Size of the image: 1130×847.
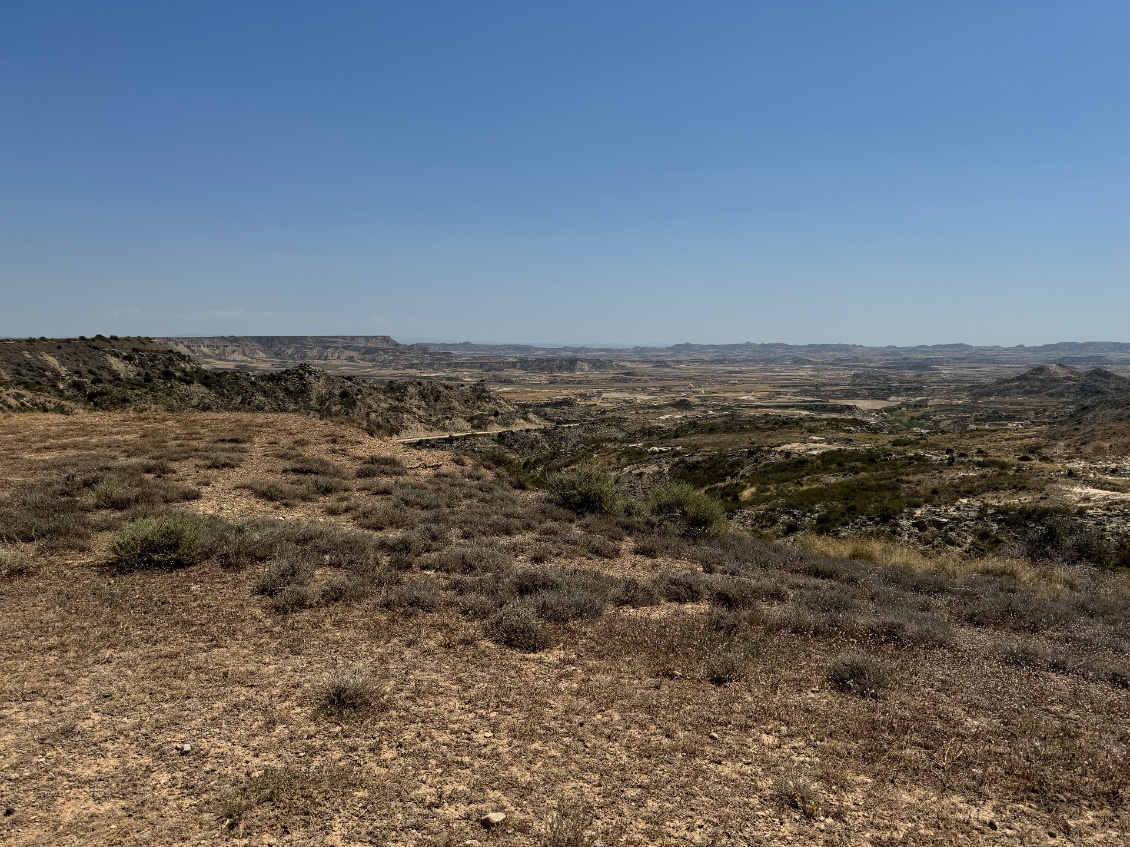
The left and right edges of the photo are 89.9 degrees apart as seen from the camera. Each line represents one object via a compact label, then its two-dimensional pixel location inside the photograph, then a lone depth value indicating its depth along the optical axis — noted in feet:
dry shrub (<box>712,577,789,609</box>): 34.49
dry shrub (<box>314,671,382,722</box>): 19.86
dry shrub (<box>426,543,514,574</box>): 36.50
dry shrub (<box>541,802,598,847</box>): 14.42
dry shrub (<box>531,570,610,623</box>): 29.99
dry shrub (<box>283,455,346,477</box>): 61.21
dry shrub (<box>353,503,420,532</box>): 45.96
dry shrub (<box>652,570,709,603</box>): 35.24
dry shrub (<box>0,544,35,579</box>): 30.37
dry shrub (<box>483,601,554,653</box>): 26.43
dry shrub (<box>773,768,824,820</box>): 16.44
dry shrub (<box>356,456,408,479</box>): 63.75
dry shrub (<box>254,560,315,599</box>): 30.40
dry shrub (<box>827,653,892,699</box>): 23.52
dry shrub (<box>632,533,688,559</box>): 46.34
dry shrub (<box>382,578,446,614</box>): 29.68
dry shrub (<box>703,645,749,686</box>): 24.16
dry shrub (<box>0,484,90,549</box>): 35.35
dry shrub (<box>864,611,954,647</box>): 29.25
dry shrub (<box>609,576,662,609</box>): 33.86
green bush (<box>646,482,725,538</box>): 58.44
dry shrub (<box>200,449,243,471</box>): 59.47
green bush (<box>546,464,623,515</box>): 60.90
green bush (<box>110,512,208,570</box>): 32.50
